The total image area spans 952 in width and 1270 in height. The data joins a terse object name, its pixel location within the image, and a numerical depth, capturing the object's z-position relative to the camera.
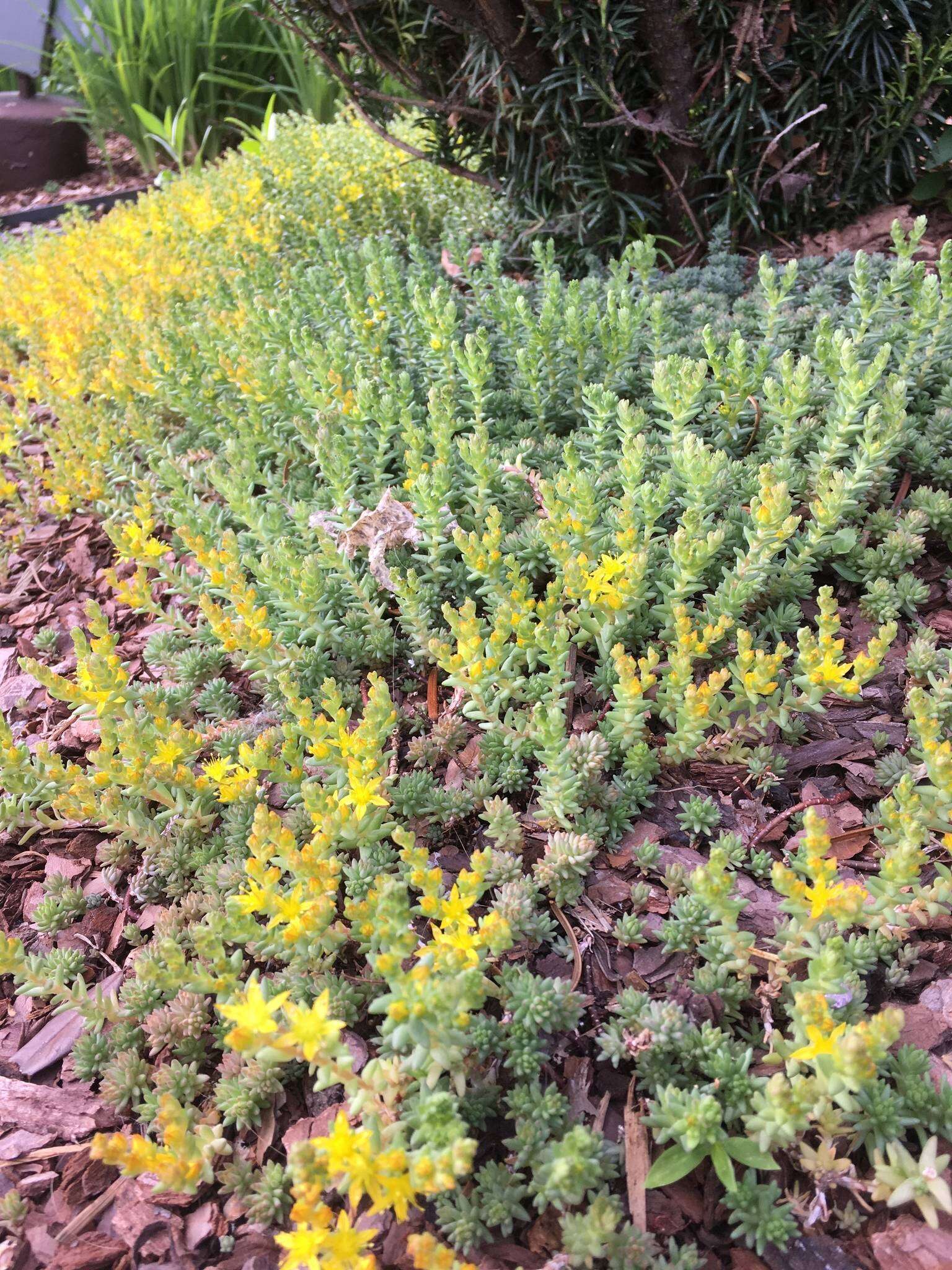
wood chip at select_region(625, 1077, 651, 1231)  0.23
